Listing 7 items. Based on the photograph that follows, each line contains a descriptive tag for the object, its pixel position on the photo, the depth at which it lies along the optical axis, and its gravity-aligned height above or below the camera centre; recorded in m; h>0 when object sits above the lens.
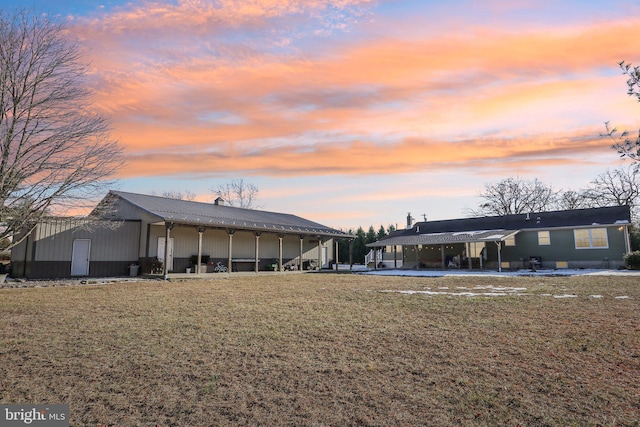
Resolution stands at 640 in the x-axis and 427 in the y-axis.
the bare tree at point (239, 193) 46.84 +8.52
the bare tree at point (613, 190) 35.41 +6.60
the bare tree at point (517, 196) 41.53 +6.97
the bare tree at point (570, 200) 39.03 +6.14
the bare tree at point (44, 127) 10.98 +4.36
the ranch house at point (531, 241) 23.03 +1.11
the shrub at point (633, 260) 20.77 -0.20
